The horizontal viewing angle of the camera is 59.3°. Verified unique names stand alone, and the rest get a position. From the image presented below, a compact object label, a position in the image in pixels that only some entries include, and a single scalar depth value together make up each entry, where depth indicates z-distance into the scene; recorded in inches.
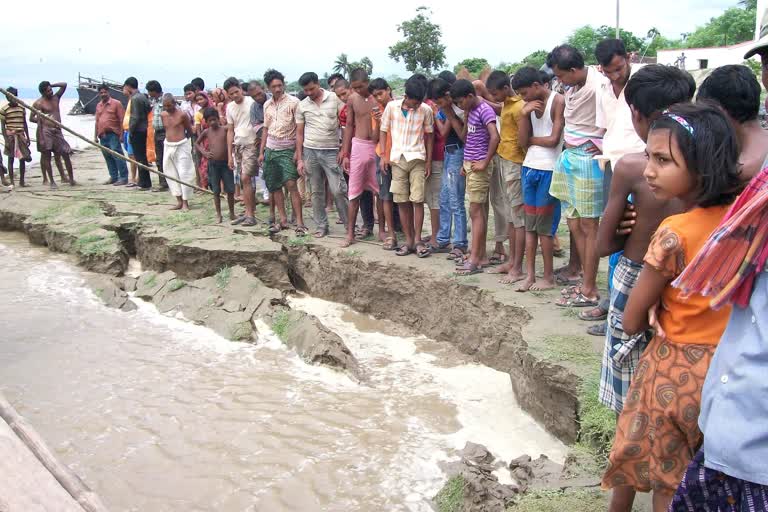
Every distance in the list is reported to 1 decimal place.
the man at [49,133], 431.5
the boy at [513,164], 214.8
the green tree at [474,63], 1590.8
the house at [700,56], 1342.3
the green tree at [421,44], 1758.1
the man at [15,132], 442.6
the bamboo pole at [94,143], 351.6
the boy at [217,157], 319.0
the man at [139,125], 409.1
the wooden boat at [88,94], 1269.7
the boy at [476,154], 217.9
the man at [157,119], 401.1
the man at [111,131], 440.8
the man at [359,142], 266.4
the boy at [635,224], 94.9
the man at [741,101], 106.1
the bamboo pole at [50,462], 67.1
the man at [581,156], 182.2
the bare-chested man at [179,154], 358.0
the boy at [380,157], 263.6
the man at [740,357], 55.8
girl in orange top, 76.0
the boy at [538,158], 199.2
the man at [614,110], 162.9
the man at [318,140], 282.2
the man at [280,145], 295.4
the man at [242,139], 314.2
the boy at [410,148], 244.4
